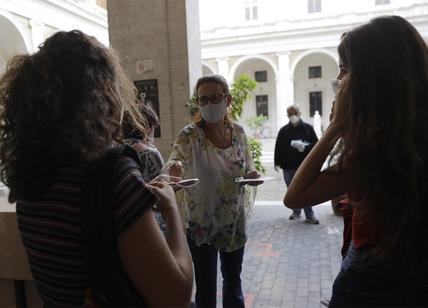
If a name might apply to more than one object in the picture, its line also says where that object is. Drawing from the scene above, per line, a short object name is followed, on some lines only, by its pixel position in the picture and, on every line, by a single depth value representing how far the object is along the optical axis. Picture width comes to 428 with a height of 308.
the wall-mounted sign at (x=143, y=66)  5.13
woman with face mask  2.57
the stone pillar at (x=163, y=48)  5.03
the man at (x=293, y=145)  6.03
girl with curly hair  0.92
